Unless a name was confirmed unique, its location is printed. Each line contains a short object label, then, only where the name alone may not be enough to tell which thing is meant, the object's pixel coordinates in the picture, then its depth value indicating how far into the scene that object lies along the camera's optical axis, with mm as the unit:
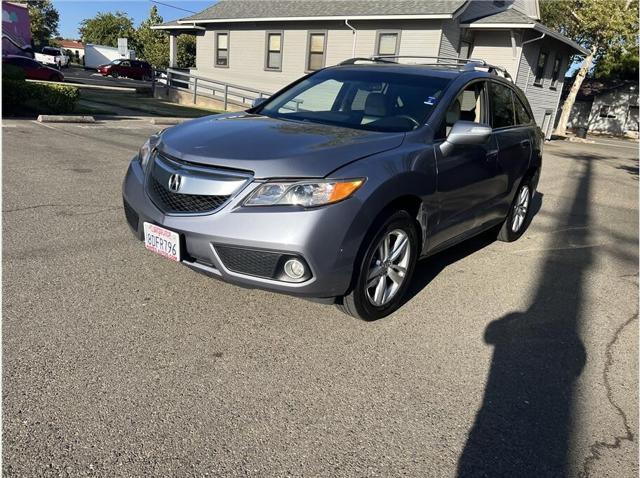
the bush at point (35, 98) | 12039
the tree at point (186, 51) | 49406
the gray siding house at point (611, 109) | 37469
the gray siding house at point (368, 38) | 17766
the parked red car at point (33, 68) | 22094
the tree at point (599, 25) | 22844
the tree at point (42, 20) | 68750
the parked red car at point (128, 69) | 41281
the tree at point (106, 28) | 77688
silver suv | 3047
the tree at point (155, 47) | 48281
